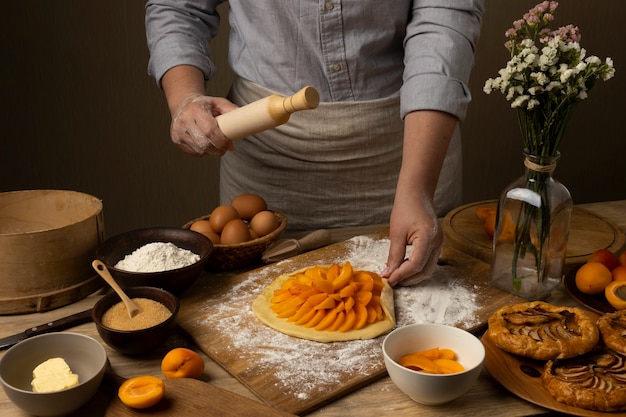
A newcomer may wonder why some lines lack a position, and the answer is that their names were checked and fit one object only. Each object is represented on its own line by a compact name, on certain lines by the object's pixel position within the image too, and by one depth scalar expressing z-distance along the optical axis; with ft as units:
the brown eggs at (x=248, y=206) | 5.85
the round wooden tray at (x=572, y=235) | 5.68
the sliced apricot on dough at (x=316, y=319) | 4.54
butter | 3.67
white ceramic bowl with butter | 3.59
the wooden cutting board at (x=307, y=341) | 4.00
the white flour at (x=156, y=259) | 4.85
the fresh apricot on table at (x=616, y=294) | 4.68
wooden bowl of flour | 4.75
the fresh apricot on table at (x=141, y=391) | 3.66
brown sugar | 4.28
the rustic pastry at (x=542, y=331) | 3.97
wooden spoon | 4.36
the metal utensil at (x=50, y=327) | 4.38
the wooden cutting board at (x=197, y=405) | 3.68
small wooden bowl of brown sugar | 4.14
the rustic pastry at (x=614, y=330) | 4.02
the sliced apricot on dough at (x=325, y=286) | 4.66
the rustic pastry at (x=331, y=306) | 4.50
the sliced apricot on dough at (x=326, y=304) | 4.60
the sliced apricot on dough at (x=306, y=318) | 4.58
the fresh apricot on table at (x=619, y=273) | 4.88
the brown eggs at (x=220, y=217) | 5.61
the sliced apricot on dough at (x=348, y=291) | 4.65
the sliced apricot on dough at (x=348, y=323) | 4.50
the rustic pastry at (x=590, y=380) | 3.65
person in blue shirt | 5.61
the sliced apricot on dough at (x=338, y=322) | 4.51
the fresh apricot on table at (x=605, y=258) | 5.12
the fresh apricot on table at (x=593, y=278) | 4.86
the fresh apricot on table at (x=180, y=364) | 4.03
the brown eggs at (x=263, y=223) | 5.59
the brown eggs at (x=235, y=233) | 5.42
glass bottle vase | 4.74
